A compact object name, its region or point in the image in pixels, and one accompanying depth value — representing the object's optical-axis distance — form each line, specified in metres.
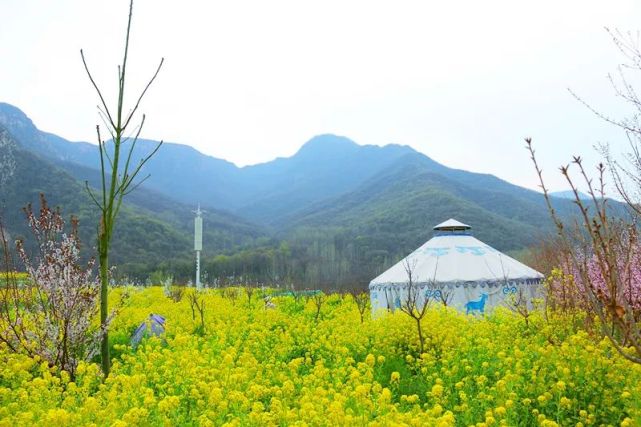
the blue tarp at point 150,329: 11.79
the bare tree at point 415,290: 14.62
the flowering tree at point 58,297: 7.20
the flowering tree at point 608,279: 2.87
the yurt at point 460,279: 14.73
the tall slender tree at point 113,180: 6.07
